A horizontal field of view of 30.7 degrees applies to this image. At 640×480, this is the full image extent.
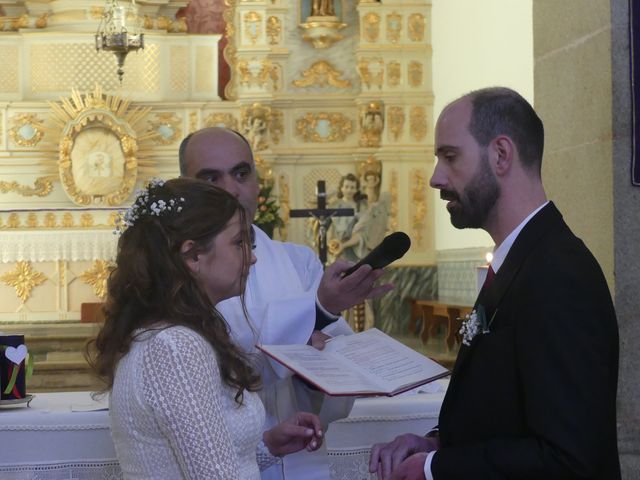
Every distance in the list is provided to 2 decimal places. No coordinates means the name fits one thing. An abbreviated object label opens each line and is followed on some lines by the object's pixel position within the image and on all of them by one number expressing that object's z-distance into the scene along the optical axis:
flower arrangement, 12.52
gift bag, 3.88
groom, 2.22
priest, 3.23
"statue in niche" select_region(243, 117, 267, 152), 14.17
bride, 2.32
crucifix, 10.20
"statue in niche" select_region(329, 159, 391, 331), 13.56
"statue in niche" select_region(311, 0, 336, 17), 14.75
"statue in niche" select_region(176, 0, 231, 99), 15.25
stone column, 3.59
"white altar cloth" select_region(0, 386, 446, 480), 3.78
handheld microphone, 2.98
